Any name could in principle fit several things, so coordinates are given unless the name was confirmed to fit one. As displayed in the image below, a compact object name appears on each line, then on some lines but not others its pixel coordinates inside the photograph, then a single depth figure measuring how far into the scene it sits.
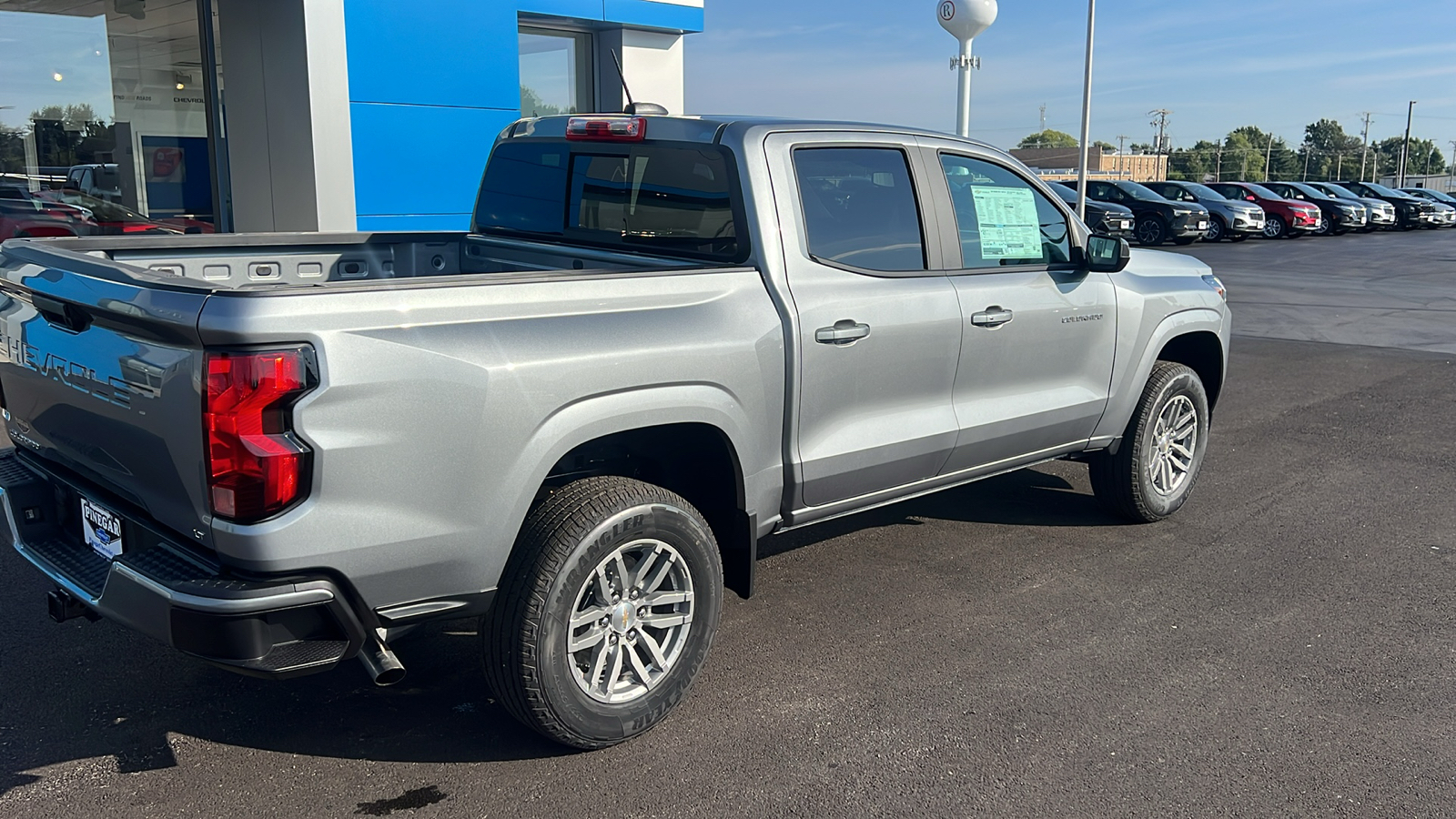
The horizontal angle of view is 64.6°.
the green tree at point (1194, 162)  125.25
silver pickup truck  2.78
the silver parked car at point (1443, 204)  38.91
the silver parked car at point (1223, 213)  29.69
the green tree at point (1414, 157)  136.75
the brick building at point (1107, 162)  96.56
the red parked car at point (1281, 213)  31.42
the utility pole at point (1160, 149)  93.68
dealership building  10.76
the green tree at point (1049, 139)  157.74
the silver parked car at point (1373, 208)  35.19
